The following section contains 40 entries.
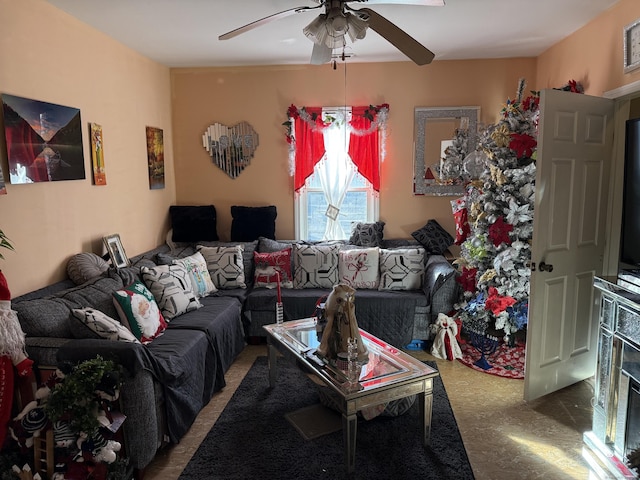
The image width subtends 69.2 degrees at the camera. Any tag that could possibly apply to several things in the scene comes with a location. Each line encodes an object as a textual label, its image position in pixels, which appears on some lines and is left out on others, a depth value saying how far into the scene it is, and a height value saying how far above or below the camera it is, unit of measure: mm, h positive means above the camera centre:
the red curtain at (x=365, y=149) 4707 +384
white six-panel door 2859 -293
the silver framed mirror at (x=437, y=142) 4598 +449
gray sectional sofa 2299 -966
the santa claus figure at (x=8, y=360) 2180 -816
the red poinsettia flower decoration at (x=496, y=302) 3537 -881
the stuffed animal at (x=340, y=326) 2535 -762
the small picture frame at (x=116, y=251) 3588 -499
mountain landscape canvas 2723 +298
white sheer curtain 4773 +203
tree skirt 3529 -1390
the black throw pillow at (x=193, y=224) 4785 -379
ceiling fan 2197 +775
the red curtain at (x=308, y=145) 4762 +431
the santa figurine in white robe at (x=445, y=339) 3781 -1242
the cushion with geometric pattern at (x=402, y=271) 4156 -754
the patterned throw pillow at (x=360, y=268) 4219 -738
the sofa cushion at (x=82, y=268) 3189 -560
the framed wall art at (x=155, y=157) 4438 +293
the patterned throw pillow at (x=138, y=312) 2914 -797
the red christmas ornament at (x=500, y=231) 3577 -345
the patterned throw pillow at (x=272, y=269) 4273 -756
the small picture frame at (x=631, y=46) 2808 +860
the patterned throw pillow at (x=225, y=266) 4250 -726
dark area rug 2373 -1443
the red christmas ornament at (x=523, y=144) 3533 +322
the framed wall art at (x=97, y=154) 3510 +256
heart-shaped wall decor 4844 +438
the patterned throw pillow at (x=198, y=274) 3914 -746
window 4773 -65
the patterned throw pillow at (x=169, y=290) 3408 -772
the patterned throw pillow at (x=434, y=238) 4551 -503
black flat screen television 2633 -74
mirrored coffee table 2285 -988
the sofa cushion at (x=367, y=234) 4598 -475
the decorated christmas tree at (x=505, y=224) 3504 -293
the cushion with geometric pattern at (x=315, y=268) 4297 -749
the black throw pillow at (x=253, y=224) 4762 -378
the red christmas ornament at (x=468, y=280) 3896 -778
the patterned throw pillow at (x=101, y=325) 2488 -741
